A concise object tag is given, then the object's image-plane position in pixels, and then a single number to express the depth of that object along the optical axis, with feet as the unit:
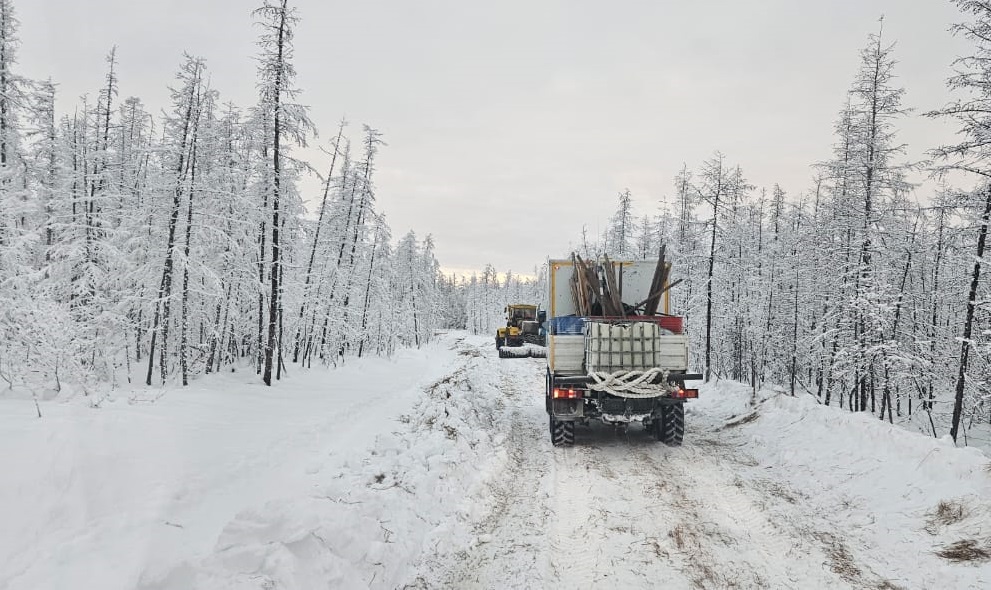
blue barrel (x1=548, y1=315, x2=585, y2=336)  32.90
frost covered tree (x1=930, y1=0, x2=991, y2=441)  38.81
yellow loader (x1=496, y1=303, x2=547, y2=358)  102.27
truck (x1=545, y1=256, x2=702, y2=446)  29.12
